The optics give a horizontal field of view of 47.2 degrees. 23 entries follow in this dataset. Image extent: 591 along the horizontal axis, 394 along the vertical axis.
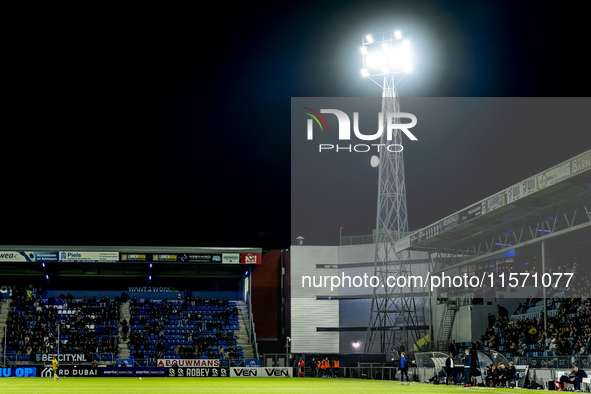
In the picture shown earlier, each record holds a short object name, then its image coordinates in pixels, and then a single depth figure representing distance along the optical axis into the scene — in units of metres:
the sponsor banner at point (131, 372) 50.38
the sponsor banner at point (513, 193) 37.41
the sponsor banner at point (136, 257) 59.53
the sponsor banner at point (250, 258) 60.22
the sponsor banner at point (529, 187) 35.97
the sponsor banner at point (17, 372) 50.34
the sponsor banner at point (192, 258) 59.83
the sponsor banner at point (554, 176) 33.56
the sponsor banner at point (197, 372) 52.03
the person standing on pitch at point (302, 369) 52.51
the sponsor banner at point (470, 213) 41.52
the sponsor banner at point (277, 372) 52.75
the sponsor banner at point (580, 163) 31.75
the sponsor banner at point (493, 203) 39.03
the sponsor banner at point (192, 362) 52.38
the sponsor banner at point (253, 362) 53.06
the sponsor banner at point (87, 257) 58.94
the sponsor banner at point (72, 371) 50.56
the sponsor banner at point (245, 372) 52.50
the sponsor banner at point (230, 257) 60.47
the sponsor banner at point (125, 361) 51.28
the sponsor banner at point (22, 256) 58.09
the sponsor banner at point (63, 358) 51.81
